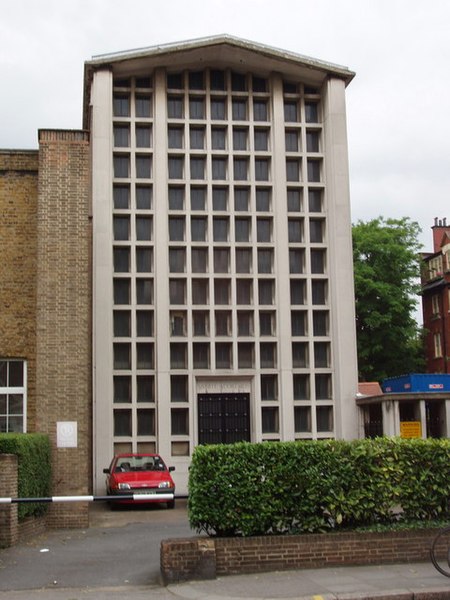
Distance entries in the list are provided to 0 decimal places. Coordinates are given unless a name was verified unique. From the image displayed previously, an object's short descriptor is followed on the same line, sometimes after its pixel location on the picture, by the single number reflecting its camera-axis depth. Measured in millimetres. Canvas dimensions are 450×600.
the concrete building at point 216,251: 25078
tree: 42188
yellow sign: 24078
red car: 21156
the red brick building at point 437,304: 53250
